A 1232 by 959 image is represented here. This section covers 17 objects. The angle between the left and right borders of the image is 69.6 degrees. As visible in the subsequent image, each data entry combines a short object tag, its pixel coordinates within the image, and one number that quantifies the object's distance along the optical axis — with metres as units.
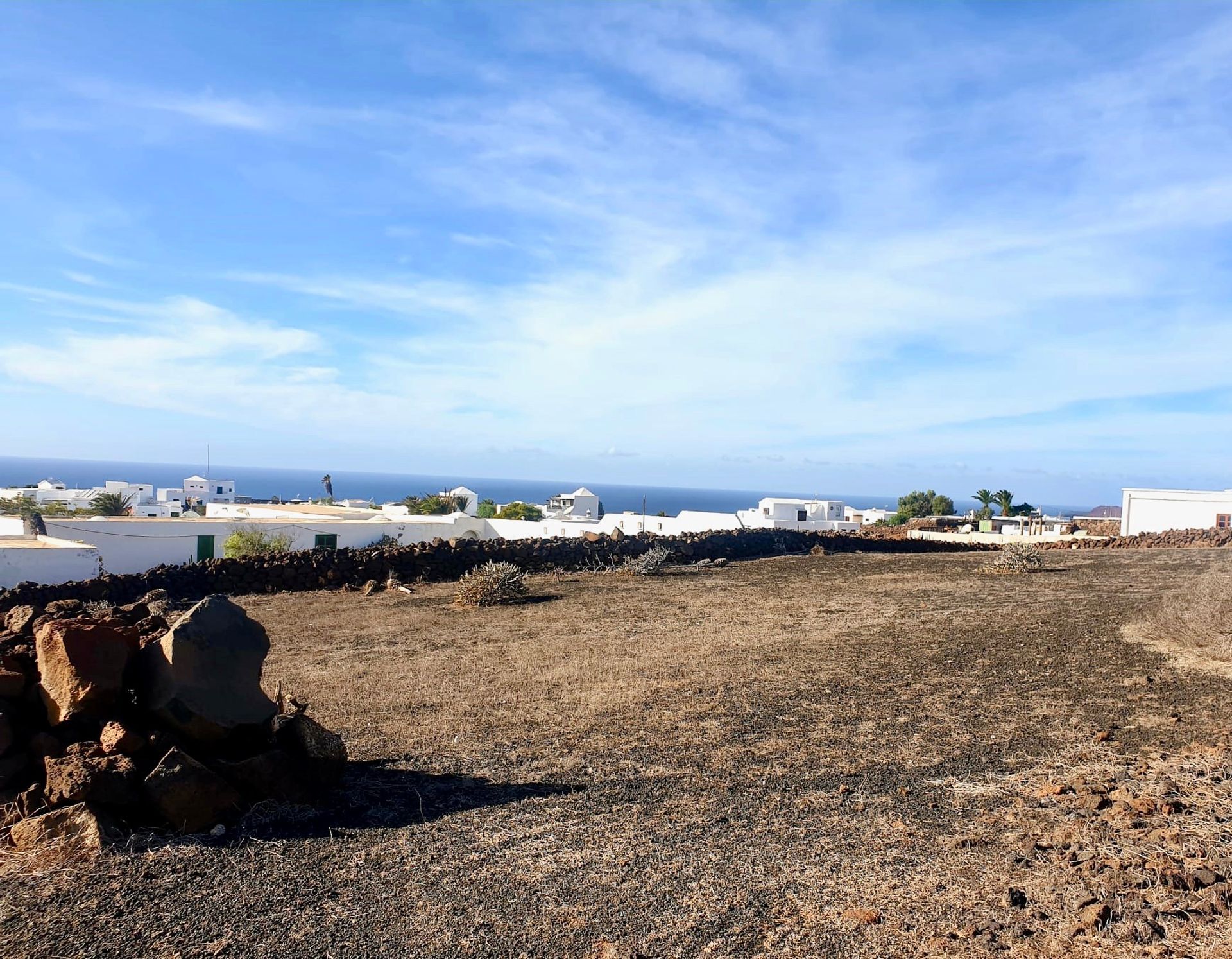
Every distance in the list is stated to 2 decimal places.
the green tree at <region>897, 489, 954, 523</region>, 73.69
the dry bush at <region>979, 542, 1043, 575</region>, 17.09
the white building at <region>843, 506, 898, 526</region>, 68.38
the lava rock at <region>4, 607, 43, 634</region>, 6.23
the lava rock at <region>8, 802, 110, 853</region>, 4.37
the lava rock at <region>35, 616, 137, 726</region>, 5.07
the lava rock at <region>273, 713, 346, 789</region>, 5.51
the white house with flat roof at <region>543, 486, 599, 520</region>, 64.75
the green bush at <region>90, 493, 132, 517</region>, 50.20
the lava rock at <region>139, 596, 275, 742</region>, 5.19
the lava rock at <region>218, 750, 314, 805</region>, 5.19
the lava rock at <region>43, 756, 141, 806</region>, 4.57
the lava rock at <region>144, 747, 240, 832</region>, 4.68
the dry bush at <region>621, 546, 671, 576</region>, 19.20
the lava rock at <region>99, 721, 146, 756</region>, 4.82
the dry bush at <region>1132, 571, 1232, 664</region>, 8.72
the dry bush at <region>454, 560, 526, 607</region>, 15.53
